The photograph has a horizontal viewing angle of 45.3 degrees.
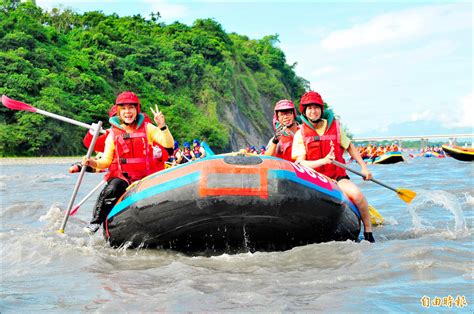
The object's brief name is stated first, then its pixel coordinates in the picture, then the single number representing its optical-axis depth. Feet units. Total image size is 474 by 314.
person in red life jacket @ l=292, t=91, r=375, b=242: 18.54
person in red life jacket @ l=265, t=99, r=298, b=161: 20.76
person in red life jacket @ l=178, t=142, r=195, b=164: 53.54
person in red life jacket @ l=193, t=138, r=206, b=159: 56.39
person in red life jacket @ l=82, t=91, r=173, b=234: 18.53
